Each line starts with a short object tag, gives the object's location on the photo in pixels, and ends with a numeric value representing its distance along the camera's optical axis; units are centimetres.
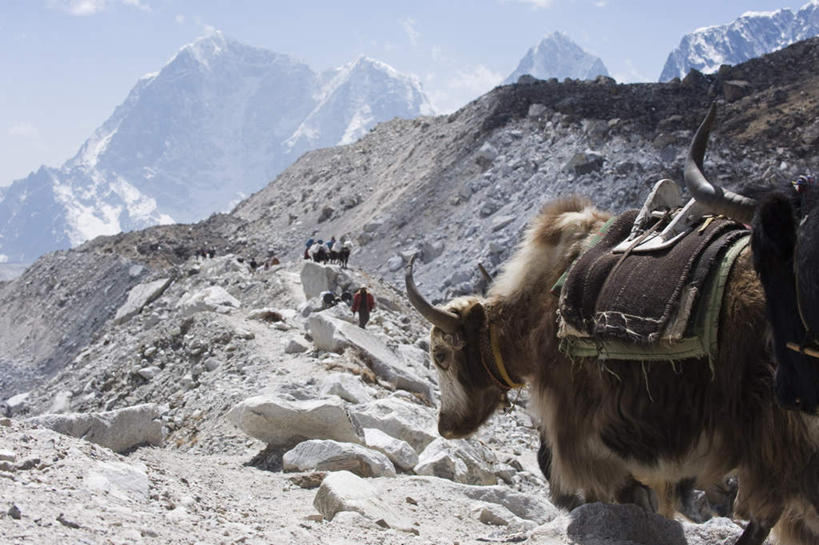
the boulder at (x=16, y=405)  1405
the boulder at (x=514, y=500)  480
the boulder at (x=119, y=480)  315
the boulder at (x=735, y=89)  2470
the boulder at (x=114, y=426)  502
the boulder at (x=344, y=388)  686
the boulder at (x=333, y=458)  476
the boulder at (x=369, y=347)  847
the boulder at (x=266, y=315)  1173
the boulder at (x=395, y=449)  542
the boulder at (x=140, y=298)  2159
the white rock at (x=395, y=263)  2222
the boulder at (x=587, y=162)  2103
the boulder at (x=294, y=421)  530
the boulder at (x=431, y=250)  2205
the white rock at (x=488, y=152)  2558
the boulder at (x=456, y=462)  539
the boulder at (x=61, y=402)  1184
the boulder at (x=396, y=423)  607
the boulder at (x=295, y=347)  905
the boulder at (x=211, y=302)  1413
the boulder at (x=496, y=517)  431
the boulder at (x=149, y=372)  1060
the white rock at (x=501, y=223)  2097
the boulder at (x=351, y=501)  375
